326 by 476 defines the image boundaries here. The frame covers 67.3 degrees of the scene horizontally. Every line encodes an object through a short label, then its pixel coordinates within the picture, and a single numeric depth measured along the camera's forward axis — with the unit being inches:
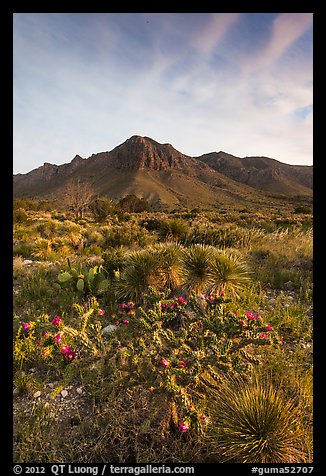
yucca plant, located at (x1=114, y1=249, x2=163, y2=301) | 205.9
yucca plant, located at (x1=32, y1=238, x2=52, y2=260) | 345.4
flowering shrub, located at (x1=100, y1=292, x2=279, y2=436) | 90.4
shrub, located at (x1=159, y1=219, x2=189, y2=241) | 420.8
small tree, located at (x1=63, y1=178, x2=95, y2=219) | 1494.8
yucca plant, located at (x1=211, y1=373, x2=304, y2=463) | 79.0
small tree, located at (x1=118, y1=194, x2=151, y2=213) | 1521.9
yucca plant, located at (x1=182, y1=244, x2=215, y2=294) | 201.9
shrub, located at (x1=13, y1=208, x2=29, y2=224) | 627.9
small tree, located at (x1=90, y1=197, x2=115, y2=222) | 874.8
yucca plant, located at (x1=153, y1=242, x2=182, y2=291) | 213.9
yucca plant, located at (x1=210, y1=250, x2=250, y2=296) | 195.6
